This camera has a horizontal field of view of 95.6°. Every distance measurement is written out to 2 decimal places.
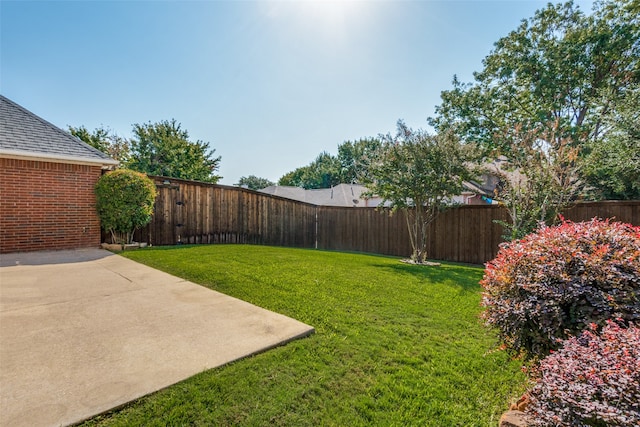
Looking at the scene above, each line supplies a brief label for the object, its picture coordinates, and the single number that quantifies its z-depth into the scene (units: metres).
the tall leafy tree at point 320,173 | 40.28
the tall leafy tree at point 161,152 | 16.41
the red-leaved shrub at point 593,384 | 1.12
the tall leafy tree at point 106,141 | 16.45
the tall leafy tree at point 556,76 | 11.14
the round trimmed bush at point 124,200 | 7.48
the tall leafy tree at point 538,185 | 6.90
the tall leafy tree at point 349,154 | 37.97
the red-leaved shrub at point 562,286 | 1.80
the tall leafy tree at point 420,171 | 8.29
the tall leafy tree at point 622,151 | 7.90
